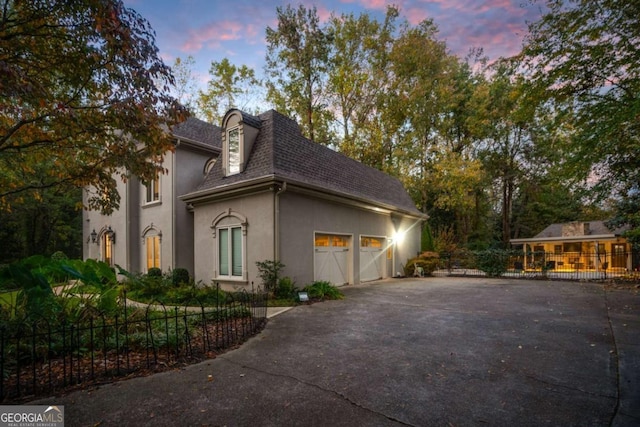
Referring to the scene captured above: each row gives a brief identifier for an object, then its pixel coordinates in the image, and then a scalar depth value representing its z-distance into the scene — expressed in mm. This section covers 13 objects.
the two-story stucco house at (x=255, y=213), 10203
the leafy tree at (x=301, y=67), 23047
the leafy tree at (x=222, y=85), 26797
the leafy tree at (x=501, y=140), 27031
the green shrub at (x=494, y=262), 17312
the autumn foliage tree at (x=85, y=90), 5059
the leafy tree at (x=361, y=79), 24375
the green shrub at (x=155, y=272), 13148
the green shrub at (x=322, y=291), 9789
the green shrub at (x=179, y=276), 12168
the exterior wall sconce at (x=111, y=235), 15867
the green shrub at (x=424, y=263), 17516
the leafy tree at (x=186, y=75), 25766
